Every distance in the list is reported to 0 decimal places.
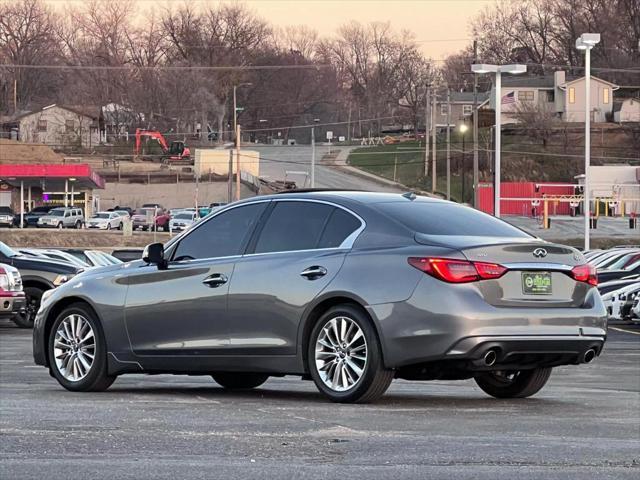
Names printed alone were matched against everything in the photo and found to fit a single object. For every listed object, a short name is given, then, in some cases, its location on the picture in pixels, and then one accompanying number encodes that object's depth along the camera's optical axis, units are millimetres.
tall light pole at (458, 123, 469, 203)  88025
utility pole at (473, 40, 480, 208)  60119
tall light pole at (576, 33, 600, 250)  41750
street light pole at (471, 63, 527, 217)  44312
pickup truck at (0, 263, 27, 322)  21172
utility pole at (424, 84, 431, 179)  98362
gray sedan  9383
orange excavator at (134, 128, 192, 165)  111438
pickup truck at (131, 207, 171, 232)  78625
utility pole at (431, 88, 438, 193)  88869
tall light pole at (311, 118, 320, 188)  83500
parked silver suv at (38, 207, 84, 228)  76062
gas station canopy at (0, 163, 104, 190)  82062
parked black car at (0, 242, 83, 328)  25156
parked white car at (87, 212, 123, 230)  77562
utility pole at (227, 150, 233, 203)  81375
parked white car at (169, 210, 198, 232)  73562
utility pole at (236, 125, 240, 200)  80656
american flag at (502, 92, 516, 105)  114750
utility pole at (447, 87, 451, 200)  75656
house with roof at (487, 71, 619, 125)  113062
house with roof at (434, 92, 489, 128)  123125
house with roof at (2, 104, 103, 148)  119938
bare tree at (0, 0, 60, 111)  136750
